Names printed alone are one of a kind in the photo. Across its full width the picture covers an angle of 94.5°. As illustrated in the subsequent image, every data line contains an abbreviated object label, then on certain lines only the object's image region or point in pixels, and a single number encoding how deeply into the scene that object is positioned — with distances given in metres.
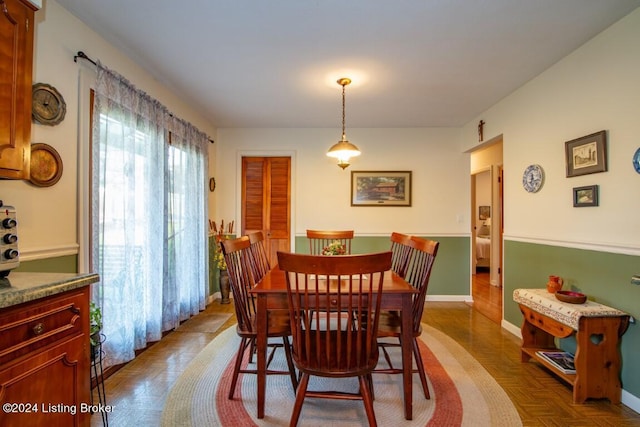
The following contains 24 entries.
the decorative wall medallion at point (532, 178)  2.75
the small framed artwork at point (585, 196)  2.19
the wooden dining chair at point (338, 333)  1.40
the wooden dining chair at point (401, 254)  2.38
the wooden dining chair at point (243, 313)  1.90
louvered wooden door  4.50
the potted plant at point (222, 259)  4.10
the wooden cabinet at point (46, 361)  1.05
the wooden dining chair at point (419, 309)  1.90
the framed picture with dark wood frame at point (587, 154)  2.12
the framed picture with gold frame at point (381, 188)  4.44
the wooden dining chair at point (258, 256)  2.50
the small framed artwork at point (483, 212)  6.97
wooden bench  1.94
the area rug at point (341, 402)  1.76
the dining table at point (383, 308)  1.72
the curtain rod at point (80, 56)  1.98
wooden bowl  2.08
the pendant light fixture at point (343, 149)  2.86
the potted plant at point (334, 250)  2.32
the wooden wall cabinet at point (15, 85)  1.29
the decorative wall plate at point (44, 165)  1.70
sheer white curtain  2.18
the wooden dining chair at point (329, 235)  3.13
